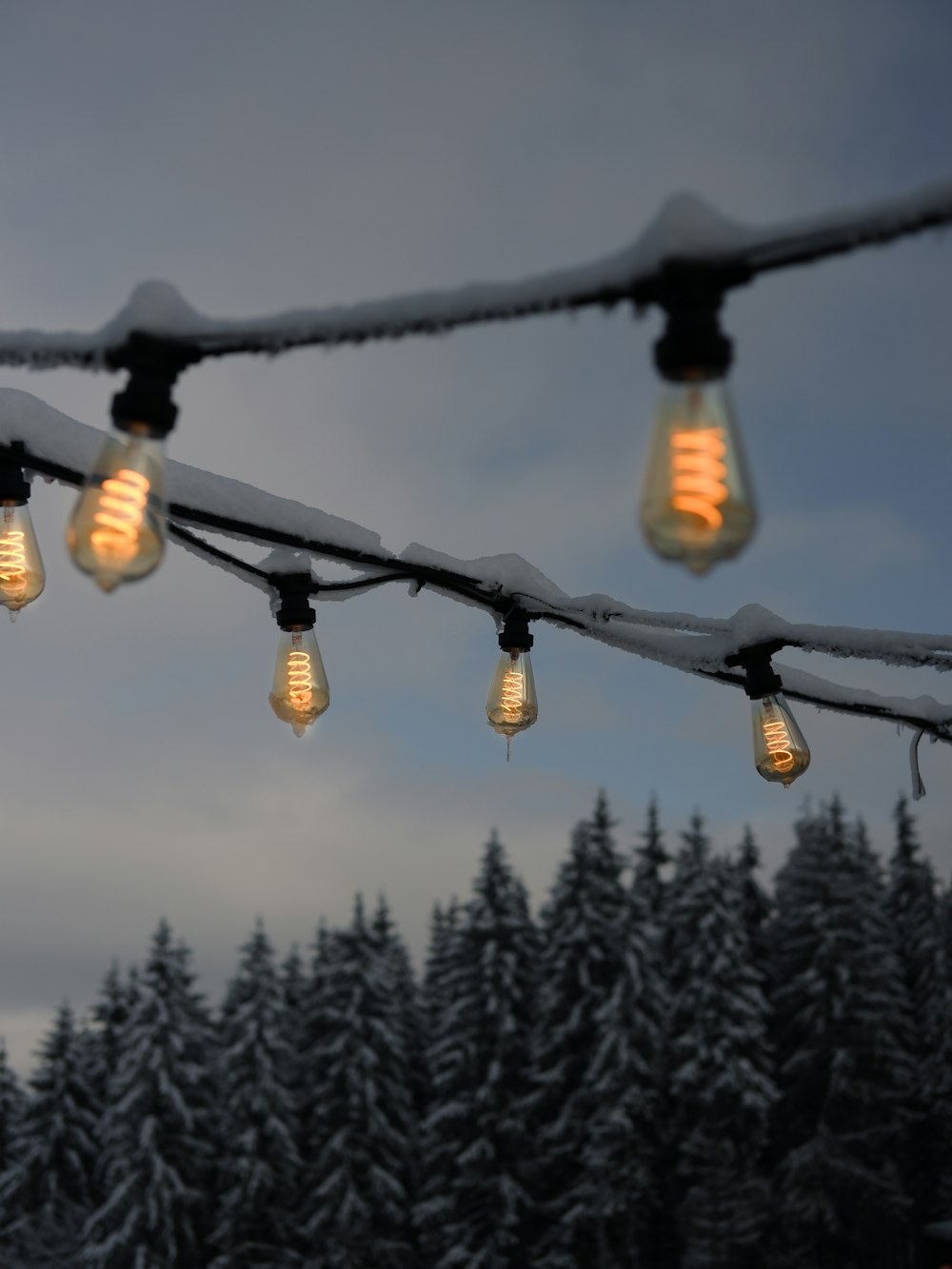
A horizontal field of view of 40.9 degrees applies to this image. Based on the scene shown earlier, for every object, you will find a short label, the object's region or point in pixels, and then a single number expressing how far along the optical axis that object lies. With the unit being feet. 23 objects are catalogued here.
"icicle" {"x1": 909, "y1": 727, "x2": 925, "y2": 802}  16.67
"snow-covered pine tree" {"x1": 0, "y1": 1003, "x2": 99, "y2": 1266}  123.75
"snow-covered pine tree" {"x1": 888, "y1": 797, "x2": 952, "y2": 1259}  123.75
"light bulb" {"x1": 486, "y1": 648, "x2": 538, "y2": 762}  15.31
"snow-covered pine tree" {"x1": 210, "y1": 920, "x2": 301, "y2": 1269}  117.19
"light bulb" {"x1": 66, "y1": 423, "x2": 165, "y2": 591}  8.02
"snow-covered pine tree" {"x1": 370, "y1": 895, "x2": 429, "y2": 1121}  142.92
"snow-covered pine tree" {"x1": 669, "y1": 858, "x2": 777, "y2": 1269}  104.68
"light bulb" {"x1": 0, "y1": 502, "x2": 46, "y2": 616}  12.36
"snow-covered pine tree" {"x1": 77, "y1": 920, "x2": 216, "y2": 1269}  114.93
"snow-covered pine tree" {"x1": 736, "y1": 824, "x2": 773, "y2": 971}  150.82
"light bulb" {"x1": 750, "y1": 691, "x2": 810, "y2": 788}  14.49
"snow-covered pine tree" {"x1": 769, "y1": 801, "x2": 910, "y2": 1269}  115.54
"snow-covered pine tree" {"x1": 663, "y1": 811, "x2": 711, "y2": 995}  134.41
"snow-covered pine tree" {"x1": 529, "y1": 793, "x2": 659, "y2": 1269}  111.14
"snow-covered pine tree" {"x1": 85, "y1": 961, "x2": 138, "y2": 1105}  145.59
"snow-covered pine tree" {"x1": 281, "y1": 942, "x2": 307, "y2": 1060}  137.69
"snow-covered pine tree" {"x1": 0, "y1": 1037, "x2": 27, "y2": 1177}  151.43
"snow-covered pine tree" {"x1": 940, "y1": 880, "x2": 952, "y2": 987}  134.16
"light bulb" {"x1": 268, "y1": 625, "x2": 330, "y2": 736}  14.16
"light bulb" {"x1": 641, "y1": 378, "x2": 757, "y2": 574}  6.49
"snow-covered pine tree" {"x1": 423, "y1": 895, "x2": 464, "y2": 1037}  136.98
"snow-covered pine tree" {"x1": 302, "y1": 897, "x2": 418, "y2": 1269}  115.14
